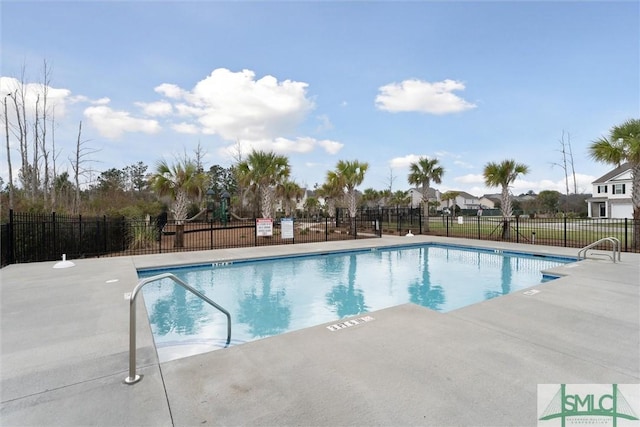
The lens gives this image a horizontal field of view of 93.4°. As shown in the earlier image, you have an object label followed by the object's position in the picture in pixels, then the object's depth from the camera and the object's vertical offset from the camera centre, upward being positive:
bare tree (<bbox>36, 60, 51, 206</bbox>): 15.17 +5.12
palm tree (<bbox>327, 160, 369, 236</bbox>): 17.69 +2.23
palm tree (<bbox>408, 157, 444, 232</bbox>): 27.55 +3.81
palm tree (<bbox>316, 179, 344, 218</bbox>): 19.04 +1.61
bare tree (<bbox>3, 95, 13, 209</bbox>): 13.97 +4.27
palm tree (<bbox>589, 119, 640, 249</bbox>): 10.28 +2.16
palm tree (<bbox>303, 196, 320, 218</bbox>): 46.81 +1.49
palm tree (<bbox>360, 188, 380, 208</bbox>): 44.19 +2.60
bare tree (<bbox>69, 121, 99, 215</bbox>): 16.94 +3.44
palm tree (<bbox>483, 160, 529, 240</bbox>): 13.72 +1.65
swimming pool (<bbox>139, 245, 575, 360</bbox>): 5.15 -1.84
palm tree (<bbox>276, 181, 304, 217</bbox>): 21.46 +2.00
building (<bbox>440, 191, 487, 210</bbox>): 67.62 +2.54
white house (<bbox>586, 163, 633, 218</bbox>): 29.61 +1.68
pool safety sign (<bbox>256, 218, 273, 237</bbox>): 13.42 -0.55
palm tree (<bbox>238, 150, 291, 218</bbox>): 14.52 +2.14
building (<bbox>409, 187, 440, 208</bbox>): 61.94 +3.65
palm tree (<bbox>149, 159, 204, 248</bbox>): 12.07 +1.28
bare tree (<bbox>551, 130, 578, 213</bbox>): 33.62 +6.30
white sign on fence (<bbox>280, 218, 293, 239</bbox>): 14.11 -0.63
